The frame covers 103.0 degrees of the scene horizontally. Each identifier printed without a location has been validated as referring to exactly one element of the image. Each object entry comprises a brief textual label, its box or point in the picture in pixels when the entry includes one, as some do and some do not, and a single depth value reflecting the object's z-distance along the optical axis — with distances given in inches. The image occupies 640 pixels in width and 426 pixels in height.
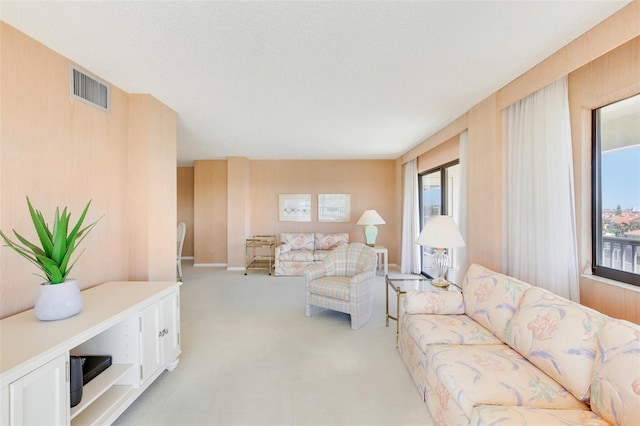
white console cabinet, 42.8
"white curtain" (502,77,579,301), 75.4
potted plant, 56.6
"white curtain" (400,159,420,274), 197.0
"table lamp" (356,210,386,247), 208.7
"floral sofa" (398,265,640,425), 41.9
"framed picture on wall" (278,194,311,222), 238.7
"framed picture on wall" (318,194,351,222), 237.6
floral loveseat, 205.2
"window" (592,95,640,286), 64.4
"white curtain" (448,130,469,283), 120.6
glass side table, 99.5
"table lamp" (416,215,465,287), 91.9
